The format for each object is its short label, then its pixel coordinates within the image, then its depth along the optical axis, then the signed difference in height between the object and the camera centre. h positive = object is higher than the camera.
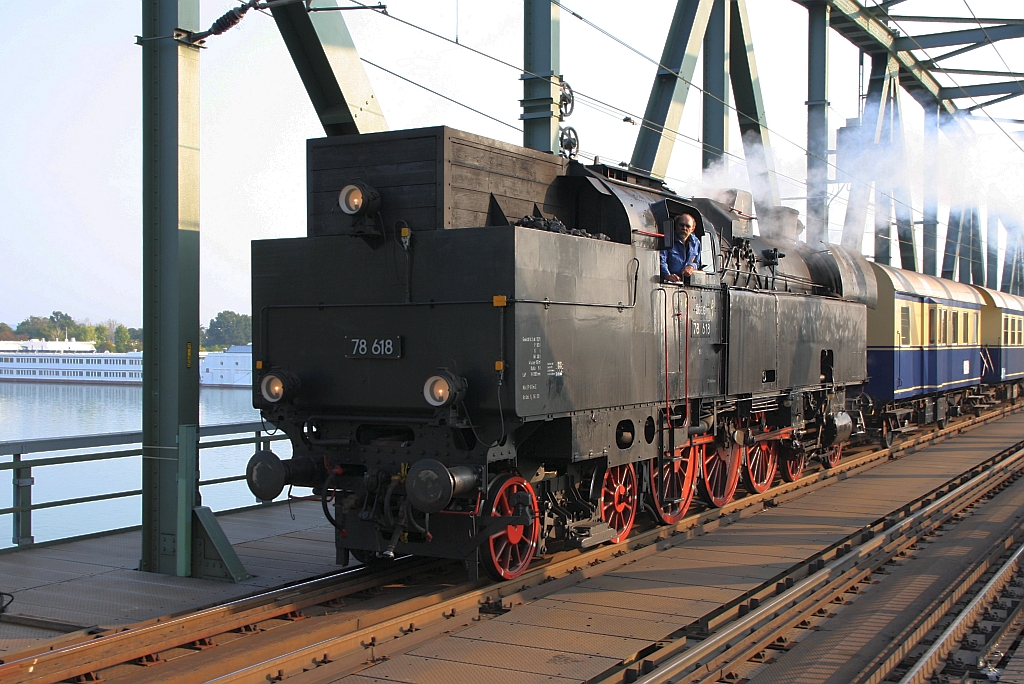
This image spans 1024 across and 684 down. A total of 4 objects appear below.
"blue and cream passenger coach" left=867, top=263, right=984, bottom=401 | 16.39 +0.31
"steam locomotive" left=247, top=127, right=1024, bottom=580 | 6.43 +0.04
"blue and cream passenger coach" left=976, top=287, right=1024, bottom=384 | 25.08 +0.41
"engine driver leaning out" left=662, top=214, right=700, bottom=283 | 8.50 +0.97
